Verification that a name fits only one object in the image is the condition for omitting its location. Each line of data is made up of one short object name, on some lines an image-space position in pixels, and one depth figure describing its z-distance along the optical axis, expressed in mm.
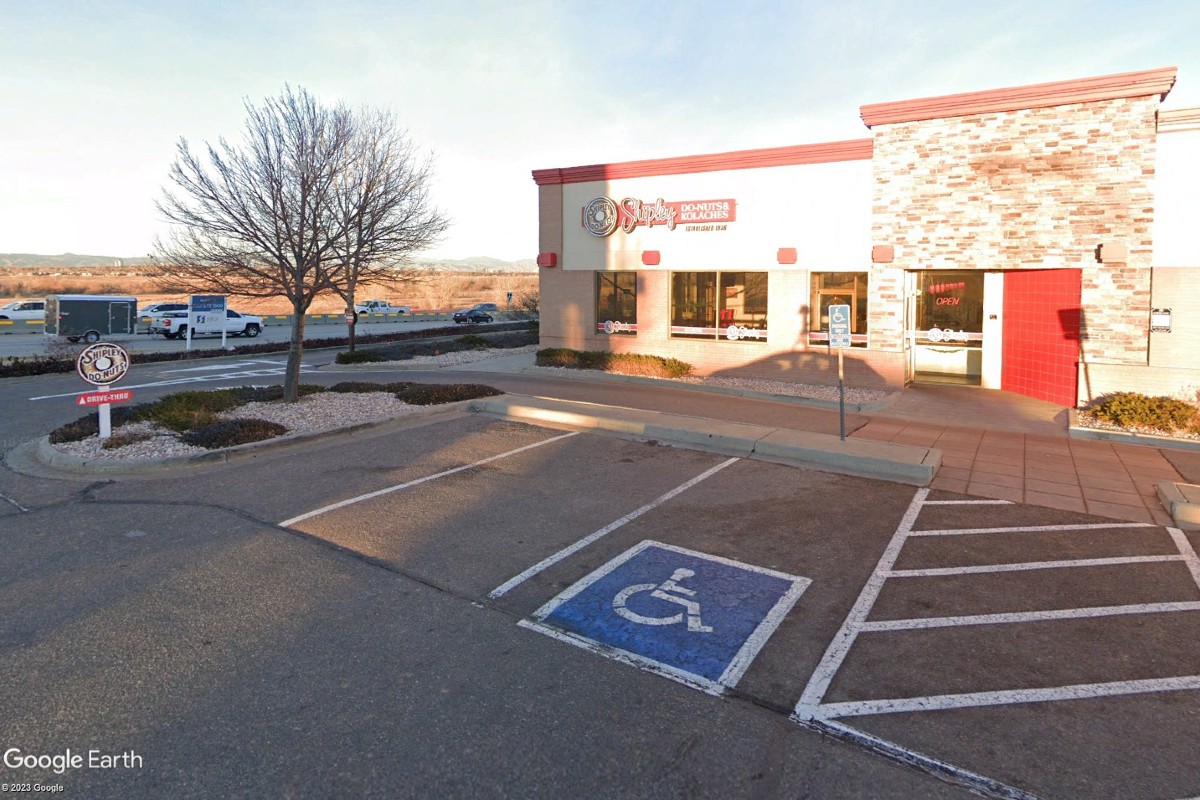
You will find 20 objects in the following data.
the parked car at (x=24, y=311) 44250
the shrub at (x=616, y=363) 20047
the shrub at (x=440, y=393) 14688
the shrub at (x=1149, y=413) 12945
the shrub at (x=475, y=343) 29172
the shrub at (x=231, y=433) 10953
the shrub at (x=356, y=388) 16062
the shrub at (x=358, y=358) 25125
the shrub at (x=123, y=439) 10828
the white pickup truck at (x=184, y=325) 37781
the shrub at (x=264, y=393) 14862
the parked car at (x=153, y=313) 41969
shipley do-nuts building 14891
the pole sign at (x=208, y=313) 31486
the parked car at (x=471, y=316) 53919
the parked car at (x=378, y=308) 63909
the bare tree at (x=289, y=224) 13664
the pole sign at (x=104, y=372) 10875
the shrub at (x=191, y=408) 12242
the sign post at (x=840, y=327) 11710
